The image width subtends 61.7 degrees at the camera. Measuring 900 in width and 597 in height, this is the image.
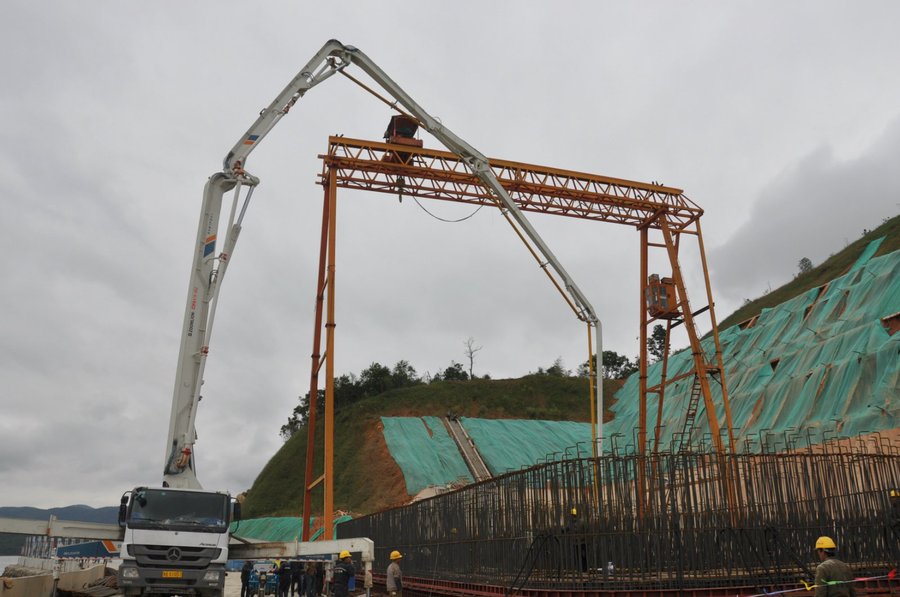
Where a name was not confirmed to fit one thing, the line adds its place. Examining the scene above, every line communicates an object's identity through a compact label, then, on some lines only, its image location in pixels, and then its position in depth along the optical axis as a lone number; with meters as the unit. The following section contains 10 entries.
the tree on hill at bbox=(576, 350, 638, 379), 94.69
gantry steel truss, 22.97
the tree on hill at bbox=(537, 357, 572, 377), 92.75
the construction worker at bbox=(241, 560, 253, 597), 22.81
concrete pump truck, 13.53
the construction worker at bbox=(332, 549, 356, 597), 12.81
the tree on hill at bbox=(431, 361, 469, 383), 89.51
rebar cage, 13.37
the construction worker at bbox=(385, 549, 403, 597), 13.17
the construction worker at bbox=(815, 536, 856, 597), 8.47
